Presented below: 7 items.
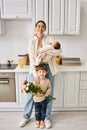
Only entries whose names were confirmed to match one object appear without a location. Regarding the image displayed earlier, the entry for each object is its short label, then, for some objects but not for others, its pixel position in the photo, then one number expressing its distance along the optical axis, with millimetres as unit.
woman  2354
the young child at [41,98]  2334
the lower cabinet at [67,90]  2834
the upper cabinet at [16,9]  2818
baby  2297
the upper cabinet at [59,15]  2803
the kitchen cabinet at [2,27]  2980
